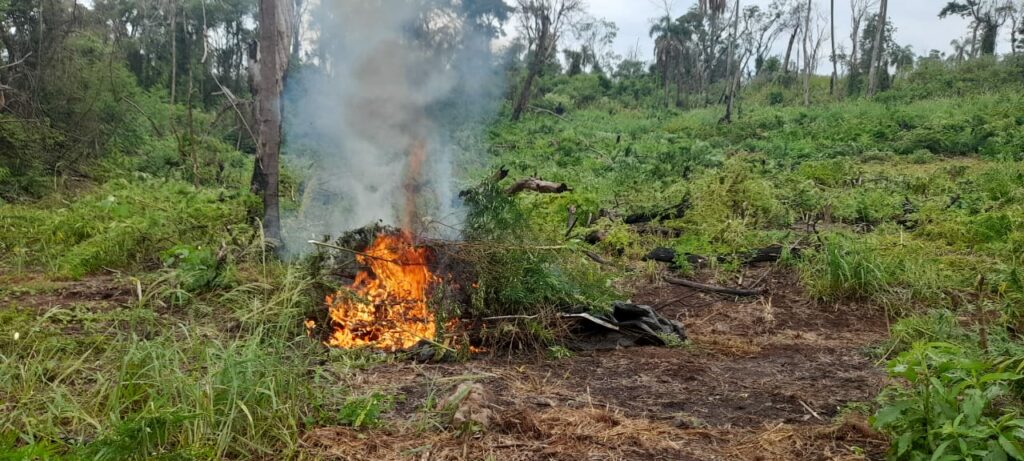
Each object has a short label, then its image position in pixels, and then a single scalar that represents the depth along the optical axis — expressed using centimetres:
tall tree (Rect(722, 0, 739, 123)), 2099
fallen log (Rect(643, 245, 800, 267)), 713
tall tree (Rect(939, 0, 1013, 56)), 3222
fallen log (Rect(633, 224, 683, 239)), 838
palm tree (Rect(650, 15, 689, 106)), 3428
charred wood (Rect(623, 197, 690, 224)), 903
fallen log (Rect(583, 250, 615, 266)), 730
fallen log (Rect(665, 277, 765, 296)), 623
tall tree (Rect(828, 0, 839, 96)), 2948
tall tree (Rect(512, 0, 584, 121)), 2375
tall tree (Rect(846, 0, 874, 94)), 2873
